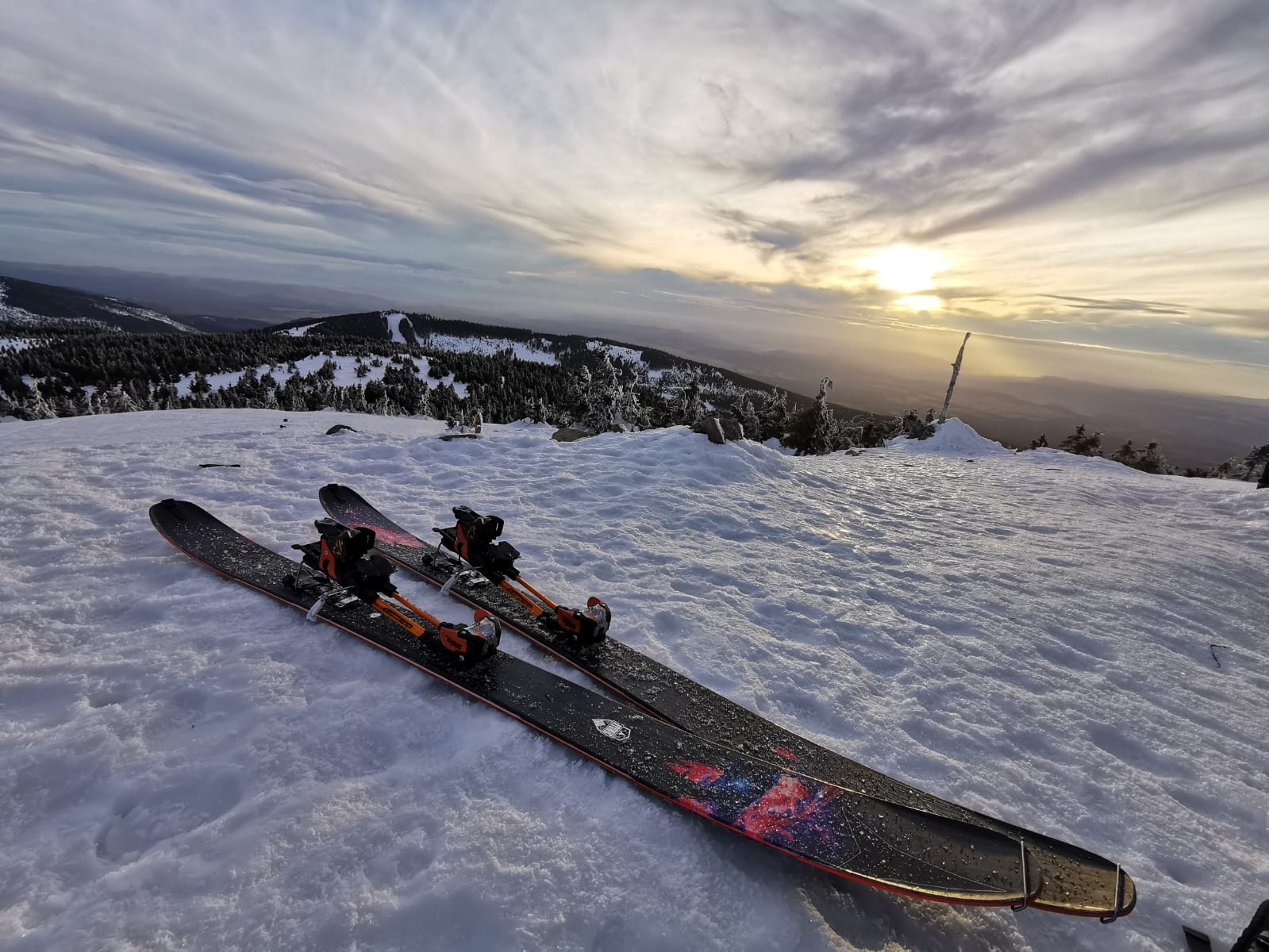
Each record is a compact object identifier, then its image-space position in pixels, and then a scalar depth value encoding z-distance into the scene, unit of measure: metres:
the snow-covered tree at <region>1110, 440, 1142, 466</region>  30.97
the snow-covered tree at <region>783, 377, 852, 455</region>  38.28
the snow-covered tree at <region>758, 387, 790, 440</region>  50.50
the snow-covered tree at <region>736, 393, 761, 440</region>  48.88
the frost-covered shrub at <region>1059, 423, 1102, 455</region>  32.56
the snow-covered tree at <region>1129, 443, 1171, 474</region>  27.78
